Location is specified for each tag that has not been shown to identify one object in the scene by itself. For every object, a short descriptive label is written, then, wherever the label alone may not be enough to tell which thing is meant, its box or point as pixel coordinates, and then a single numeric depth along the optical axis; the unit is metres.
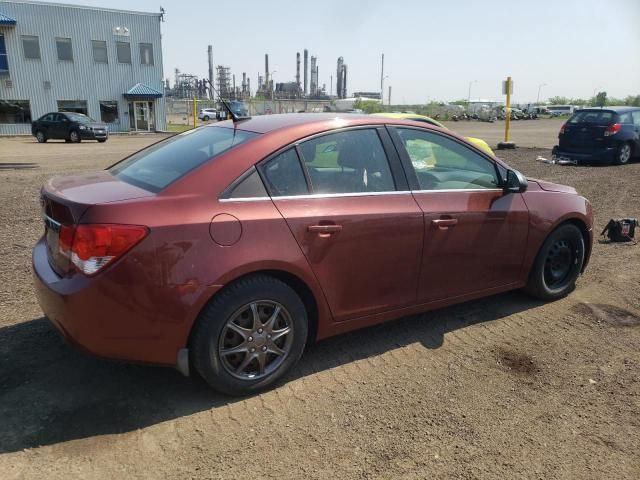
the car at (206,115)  56.66
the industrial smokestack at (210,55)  89.75
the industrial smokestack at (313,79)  107.50
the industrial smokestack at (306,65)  102.19
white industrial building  33.28
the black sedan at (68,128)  25.58
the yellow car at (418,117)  8.11
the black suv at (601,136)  13.88
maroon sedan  2.75
